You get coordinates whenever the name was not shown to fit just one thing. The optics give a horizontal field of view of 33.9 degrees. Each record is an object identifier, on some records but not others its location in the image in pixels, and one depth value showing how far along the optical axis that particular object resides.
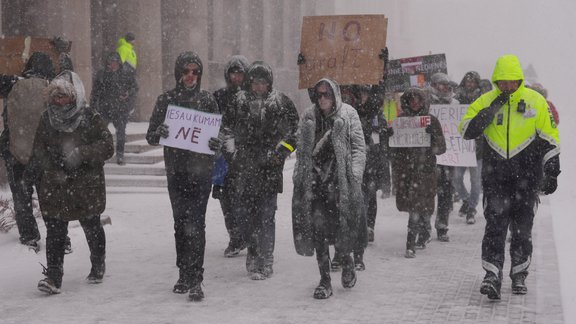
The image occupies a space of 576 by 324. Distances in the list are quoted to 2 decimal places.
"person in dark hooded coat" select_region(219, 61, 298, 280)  8.47
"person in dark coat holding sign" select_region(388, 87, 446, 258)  9.86
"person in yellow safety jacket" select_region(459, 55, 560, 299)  7.54
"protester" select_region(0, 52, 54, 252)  9.09
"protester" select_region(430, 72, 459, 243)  10.78
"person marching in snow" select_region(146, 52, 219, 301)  7.65
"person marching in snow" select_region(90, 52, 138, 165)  15.47
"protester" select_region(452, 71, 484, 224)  12.22
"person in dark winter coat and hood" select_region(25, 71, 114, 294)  7.71
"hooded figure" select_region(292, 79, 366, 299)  7.77
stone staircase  14.94
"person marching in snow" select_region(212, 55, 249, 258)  8.69
